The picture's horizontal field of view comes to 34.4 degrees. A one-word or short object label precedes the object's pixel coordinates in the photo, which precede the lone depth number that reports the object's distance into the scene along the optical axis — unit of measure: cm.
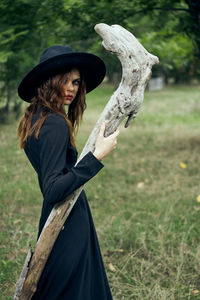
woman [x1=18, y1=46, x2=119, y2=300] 160
